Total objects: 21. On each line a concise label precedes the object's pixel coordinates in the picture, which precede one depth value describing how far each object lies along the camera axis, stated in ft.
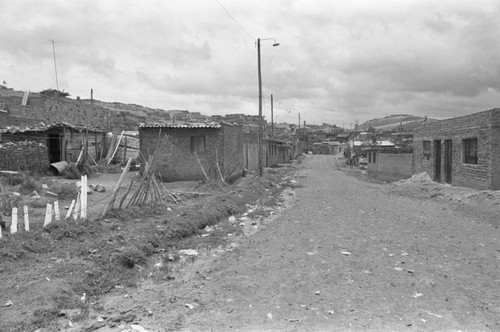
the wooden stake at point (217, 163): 60.81
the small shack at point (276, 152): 129.78
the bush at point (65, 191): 44.16
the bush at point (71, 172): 62.80
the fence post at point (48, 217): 26.00
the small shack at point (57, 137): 65.92
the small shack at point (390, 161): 95.81
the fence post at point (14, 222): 24.02
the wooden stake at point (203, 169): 58.82
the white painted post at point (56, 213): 27.79
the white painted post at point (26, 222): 24.68
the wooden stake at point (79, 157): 70.74
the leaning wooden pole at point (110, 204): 31.44
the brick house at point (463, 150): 53.26
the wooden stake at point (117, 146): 85.48
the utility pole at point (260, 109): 81.14
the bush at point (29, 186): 44.22
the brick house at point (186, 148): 63.67
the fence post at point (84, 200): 29.50
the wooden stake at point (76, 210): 29.27
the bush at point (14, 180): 48.74
